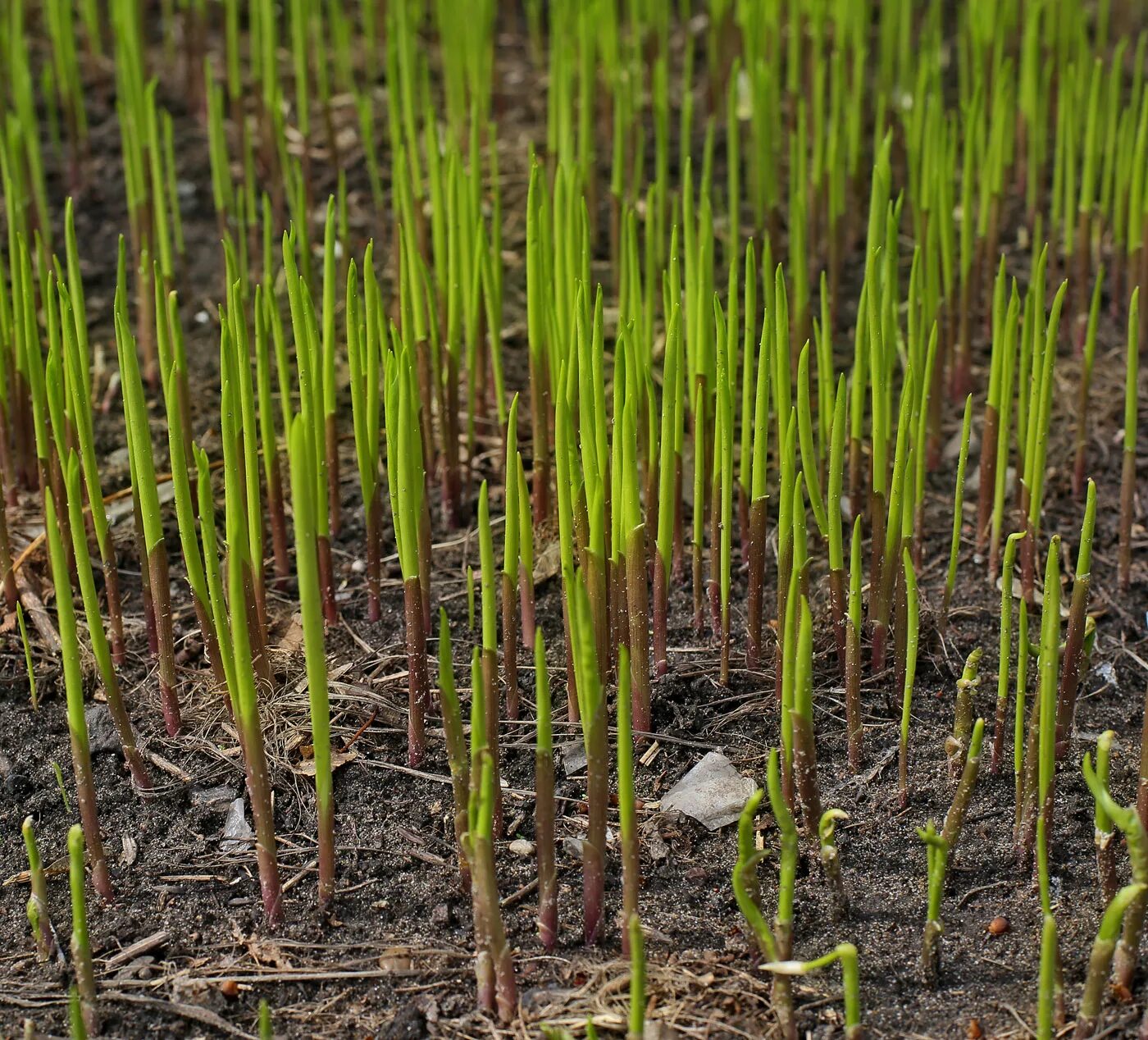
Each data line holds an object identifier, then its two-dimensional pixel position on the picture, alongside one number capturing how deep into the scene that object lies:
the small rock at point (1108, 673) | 0.77
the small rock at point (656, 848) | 0.72
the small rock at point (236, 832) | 0.72
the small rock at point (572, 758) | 0.74
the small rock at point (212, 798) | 0.74
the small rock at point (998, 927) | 0.70
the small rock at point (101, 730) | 0.75
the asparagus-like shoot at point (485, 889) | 0.66
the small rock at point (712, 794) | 0.73
